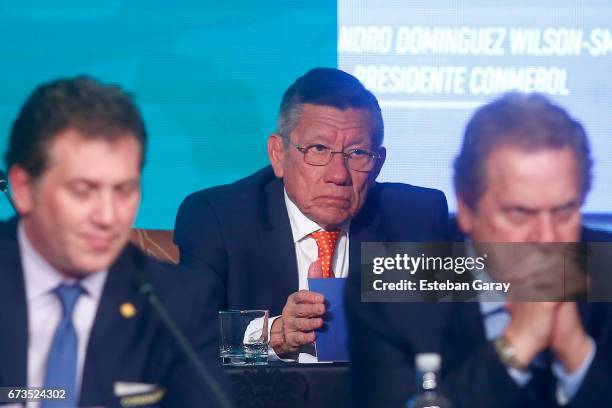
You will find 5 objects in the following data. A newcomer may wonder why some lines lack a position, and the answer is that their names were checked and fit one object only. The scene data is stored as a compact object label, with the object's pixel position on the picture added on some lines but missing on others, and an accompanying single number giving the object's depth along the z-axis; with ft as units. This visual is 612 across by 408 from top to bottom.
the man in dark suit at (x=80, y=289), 21.44
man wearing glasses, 23.79
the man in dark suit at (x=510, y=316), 22.07
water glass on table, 22.84
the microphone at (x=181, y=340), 21.17
